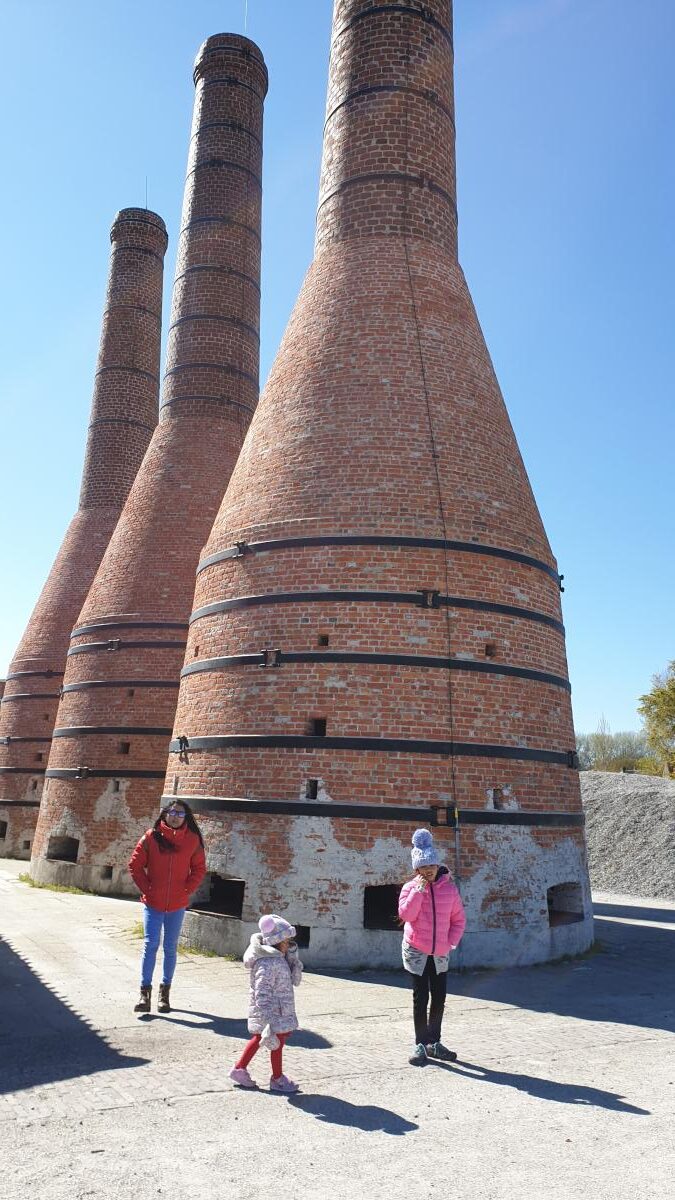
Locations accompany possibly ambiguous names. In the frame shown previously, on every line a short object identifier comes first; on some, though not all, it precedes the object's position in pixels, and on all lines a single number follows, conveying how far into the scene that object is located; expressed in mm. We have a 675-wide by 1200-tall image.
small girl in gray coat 4893
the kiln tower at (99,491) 20719
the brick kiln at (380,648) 8844
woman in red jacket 6777
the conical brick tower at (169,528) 14961
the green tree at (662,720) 39781
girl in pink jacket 5574
